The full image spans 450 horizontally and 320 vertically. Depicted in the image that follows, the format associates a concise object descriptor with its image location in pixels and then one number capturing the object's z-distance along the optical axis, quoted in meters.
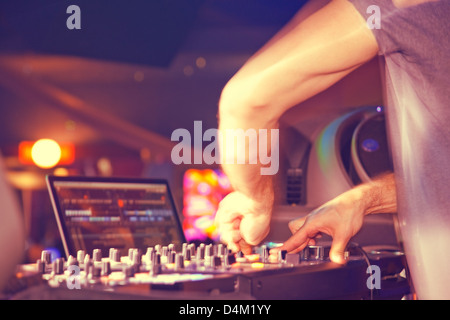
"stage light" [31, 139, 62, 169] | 9.57
